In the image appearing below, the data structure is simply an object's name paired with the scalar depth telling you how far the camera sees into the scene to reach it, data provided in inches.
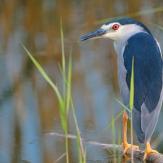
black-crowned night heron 378.9
